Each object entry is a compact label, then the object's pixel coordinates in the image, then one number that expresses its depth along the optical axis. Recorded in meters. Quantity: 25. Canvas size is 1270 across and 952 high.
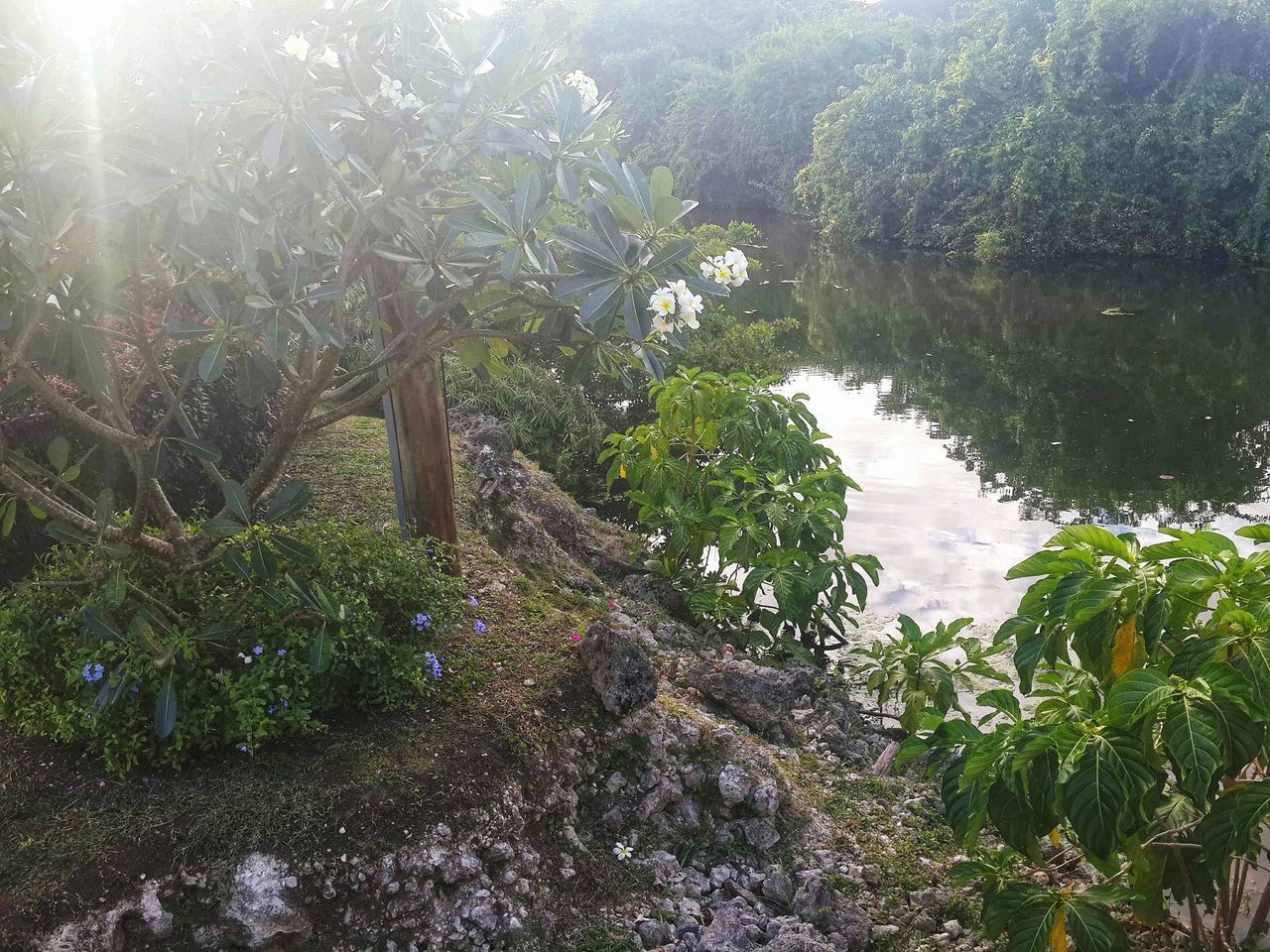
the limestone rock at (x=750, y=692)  3.67
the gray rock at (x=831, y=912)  2.64
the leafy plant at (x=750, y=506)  4.29
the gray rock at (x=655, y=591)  5.03
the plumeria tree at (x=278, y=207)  2.10
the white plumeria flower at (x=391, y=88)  2.31
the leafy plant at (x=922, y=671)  3.67
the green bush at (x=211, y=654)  2.50
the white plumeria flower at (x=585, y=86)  2.59
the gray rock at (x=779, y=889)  2.78
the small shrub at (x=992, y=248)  19.65
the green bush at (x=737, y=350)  9.54
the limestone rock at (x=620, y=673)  3.06
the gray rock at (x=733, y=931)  2.54
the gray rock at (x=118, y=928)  2.19
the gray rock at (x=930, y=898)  2.80
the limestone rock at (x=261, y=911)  2.29
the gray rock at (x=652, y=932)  2.55
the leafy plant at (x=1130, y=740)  1.88
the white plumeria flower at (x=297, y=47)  2.06
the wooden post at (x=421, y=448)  3.22
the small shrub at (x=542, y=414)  7.90
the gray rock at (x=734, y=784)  3.00
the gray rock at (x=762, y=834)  2.95
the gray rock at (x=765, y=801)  3.00
